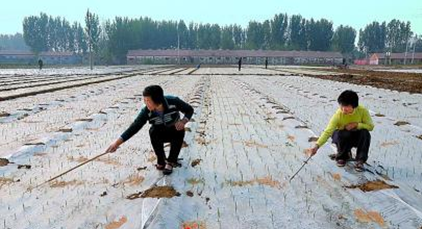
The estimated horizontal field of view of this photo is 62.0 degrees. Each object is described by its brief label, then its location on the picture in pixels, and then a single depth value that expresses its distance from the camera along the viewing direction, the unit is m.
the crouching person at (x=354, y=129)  3.49
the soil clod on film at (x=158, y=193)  2.99
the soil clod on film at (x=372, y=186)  3.11
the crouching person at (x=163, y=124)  3.37
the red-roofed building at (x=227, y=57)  77.69
